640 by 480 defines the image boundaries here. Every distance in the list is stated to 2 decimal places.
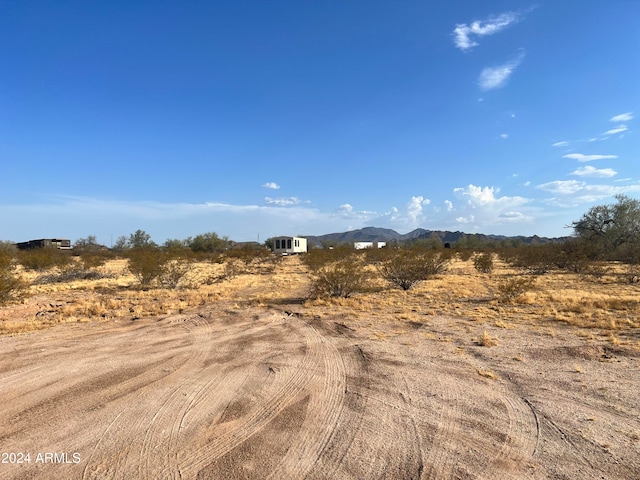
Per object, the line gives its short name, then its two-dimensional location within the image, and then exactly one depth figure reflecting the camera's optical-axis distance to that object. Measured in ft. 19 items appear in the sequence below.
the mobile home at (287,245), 278.26
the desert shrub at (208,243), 218.59
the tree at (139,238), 232.63
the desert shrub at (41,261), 110.22
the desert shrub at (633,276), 76.94
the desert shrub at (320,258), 105.10
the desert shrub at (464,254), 153.38
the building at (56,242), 293.68
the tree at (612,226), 121.49
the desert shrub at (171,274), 80.23
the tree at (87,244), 260.95
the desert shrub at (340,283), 61.21
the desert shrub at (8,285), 51.34
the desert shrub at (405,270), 72.59
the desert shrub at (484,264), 99.40
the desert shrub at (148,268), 79.41
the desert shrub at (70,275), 92.73
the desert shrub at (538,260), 103.24
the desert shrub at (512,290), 55.23
